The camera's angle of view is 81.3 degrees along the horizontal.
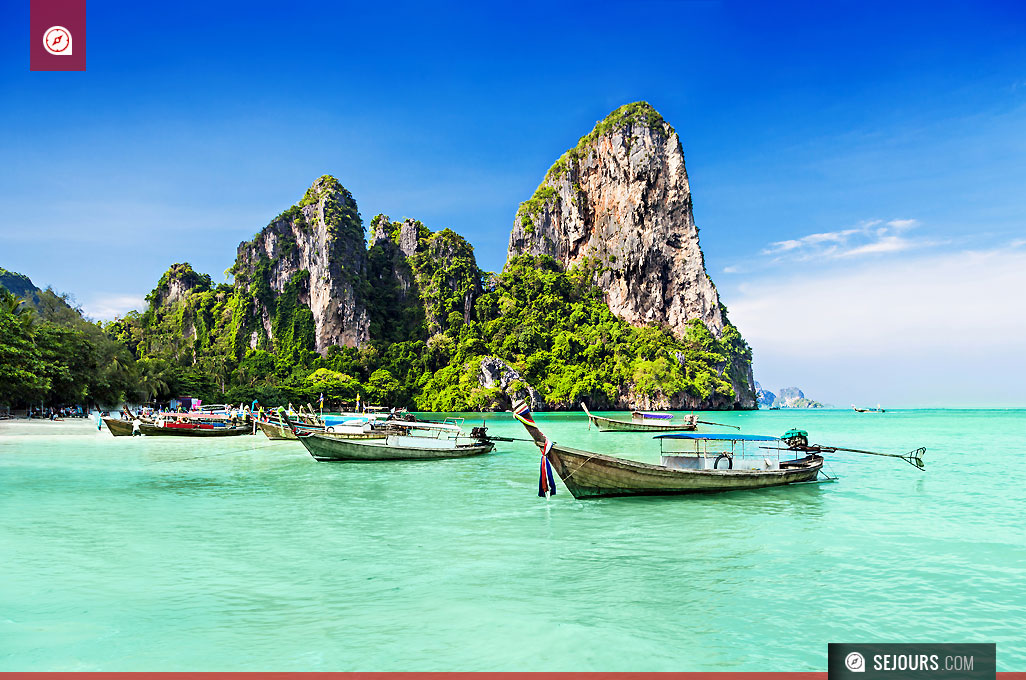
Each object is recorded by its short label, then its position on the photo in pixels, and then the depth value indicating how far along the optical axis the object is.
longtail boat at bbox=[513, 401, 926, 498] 13.88
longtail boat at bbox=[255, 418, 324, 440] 35.84
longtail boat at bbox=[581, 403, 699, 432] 40.25
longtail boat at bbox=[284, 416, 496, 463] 23.23
